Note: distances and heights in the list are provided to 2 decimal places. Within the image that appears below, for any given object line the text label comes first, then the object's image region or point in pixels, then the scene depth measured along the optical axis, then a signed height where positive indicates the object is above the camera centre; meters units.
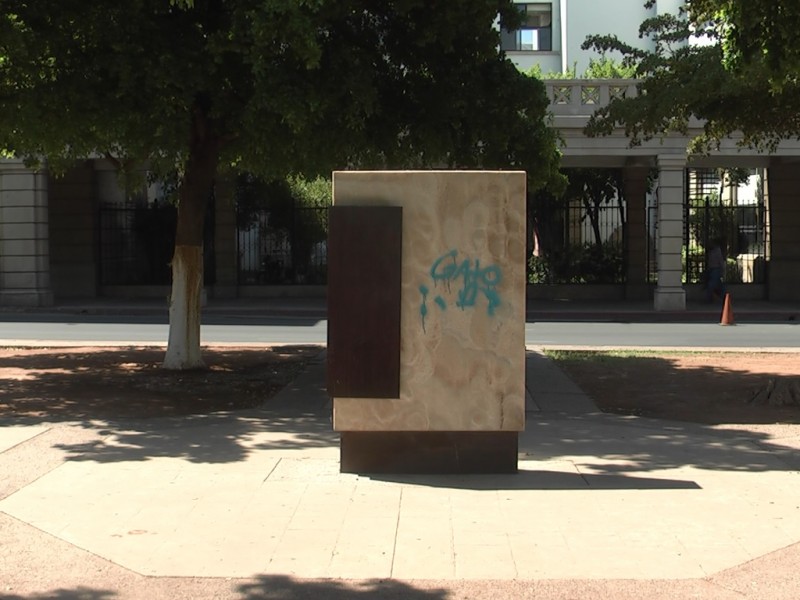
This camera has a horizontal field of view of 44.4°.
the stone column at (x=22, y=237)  27.02 +1.01
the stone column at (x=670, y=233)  25.98 +0.89
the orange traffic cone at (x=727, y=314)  23.08 -1.13
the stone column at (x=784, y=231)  29.00 +1.02
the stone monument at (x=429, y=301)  7.46 -0.24
